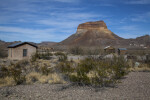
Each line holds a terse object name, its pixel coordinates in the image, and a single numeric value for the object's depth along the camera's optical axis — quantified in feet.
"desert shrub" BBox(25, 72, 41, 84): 29.25
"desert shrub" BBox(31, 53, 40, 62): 70.79
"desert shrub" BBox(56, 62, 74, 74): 32.08
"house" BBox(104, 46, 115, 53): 140.77
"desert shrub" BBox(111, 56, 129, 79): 31.54
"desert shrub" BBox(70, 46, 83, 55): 141.94
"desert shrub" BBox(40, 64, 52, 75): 36.64
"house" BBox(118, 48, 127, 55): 124.69
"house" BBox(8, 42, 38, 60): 78.20
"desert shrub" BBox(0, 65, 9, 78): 32.32
